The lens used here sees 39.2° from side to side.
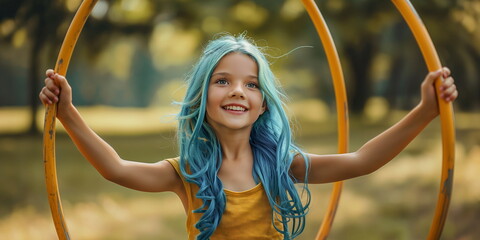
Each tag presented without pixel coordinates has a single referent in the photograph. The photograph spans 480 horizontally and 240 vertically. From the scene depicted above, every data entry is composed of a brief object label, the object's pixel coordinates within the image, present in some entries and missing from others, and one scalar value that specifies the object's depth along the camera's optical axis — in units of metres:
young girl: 2.17
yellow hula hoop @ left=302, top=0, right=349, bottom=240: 2.63
